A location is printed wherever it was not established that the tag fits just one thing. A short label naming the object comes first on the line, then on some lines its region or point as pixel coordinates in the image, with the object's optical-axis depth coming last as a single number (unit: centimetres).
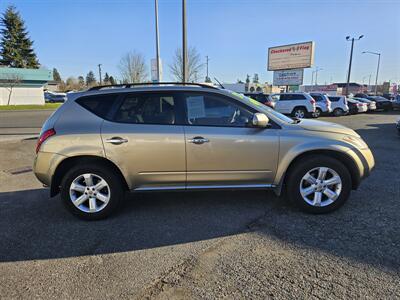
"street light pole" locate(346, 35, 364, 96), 3753
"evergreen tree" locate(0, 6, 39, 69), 5128
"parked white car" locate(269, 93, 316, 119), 1927
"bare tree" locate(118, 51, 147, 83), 4841
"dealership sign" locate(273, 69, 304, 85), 3670
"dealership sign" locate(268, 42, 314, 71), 3534
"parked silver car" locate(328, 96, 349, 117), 2216
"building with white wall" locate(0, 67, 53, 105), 3876
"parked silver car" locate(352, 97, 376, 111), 2678
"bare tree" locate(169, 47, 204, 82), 3897
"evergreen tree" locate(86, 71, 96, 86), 12459
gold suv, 382
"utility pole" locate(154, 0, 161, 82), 1513
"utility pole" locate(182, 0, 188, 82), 1194
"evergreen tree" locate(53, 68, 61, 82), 11225
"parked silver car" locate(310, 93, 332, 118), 2092
